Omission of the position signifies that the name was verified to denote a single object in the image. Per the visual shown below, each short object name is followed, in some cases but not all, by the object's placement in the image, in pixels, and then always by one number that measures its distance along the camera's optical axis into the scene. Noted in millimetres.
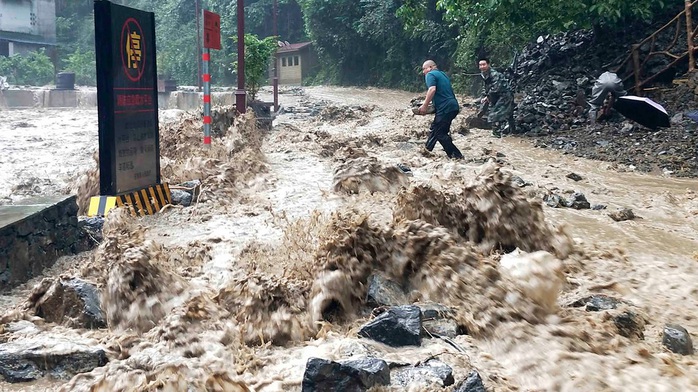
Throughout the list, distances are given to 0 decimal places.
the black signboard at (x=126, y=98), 6609
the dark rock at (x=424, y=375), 3066
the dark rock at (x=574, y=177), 9352
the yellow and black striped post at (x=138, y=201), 6729
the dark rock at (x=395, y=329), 3541
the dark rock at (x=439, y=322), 3734
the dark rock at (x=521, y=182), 8414
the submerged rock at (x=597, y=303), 4090
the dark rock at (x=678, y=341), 3562
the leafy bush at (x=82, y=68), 45750
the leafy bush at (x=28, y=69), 38812
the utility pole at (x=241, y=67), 13539
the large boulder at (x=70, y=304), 4246
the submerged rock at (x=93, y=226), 6386
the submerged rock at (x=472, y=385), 2934
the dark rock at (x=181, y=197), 7680
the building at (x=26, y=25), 37781
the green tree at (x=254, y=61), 17578
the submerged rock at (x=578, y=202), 7398
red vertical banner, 9812
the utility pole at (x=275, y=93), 20734
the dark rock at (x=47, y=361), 3424
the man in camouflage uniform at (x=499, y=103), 13562
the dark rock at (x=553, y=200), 7480
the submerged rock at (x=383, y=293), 4246
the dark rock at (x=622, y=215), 6875
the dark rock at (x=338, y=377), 2928
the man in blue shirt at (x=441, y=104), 10406
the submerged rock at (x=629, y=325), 3724
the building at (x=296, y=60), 43531
